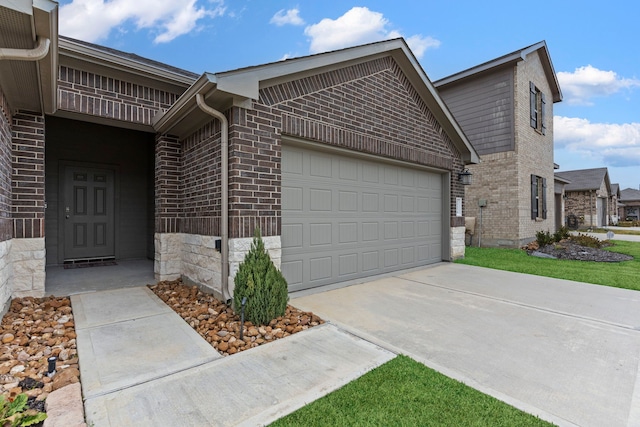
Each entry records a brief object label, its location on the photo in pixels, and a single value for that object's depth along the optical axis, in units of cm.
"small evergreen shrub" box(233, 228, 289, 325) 343
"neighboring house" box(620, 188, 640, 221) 3441
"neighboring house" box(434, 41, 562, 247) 1099
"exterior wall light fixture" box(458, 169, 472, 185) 800
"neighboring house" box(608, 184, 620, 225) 2727
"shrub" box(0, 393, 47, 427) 174
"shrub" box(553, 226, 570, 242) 1138
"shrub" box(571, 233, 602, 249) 1090
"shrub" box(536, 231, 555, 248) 1066
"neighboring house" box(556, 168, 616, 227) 2206
